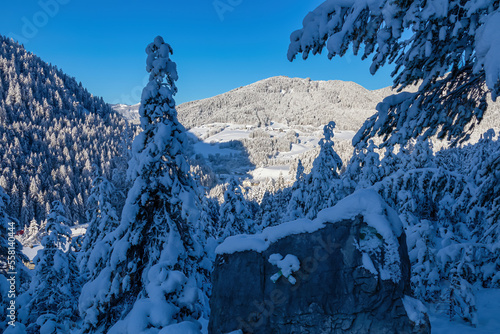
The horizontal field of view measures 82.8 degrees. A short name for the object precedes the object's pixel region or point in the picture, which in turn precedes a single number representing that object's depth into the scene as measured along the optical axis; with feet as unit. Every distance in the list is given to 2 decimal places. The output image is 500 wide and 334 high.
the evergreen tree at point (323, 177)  57.36
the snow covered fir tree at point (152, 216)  24.49
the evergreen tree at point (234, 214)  63.93
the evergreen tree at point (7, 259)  34.12
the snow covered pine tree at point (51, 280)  43.70
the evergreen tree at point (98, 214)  44.68
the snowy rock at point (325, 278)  13.65
